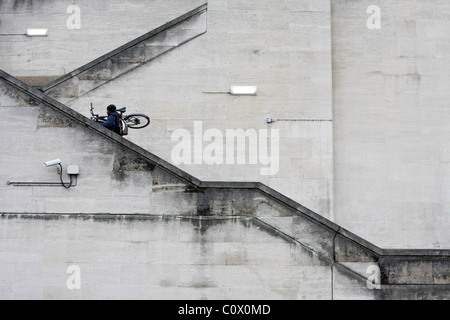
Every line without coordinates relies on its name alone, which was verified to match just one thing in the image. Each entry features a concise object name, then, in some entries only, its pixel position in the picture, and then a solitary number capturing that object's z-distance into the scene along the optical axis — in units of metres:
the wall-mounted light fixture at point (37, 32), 25.66
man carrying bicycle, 20.06
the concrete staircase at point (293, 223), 17.88
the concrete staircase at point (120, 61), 23.31
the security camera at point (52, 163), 18.64
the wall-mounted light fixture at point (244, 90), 23.55
